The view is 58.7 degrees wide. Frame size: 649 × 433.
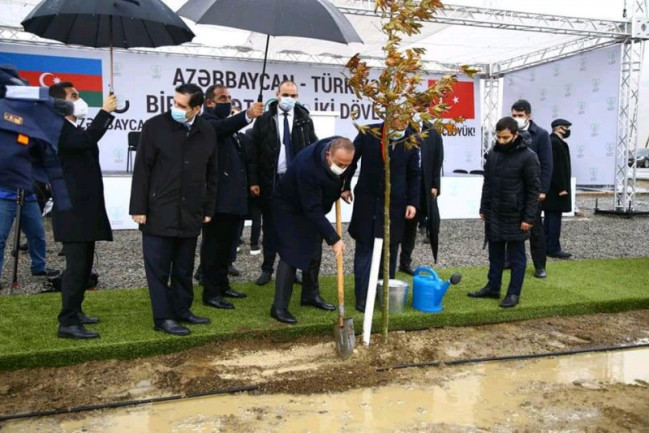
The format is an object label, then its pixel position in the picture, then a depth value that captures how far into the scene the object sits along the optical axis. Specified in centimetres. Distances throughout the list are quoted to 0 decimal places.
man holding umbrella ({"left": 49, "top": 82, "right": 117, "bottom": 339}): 378
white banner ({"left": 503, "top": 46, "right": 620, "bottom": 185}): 1217
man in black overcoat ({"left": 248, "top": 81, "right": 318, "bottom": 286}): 516
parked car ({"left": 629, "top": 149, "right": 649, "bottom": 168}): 3550
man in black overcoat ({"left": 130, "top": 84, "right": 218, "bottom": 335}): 394
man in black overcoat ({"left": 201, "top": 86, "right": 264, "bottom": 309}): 480
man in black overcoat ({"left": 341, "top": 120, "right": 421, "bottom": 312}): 475
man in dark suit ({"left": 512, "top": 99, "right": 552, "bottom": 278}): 610
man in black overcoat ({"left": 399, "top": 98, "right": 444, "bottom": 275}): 584
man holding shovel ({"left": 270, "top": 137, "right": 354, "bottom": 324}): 402
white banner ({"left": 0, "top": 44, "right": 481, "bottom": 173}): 1118
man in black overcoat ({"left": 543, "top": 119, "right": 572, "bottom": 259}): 735
